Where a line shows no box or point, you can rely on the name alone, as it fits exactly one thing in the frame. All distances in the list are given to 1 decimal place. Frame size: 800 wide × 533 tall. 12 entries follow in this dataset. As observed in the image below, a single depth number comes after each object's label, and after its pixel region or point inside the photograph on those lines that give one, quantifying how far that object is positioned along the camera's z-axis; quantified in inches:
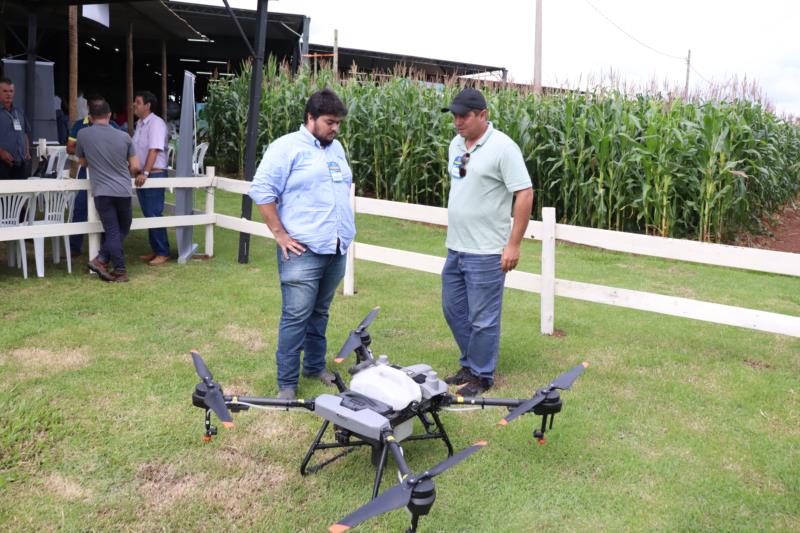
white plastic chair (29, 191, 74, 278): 285.1
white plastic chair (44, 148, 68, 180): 335.6
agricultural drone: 121.6
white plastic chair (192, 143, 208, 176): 427.8
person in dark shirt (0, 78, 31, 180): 315.3
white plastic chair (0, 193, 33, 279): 281.3
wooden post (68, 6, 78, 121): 481.4
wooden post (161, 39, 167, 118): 742.5
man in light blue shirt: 158.6
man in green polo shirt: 169.3
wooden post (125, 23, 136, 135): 676.7
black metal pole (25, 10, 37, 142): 476.4
